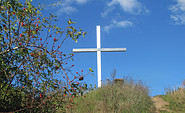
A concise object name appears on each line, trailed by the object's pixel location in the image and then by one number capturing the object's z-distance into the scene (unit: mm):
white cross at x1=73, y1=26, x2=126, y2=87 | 12752
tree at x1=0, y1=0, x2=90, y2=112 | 4621
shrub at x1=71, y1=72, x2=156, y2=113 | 9391
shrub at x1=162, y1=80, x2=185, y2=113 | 11539
